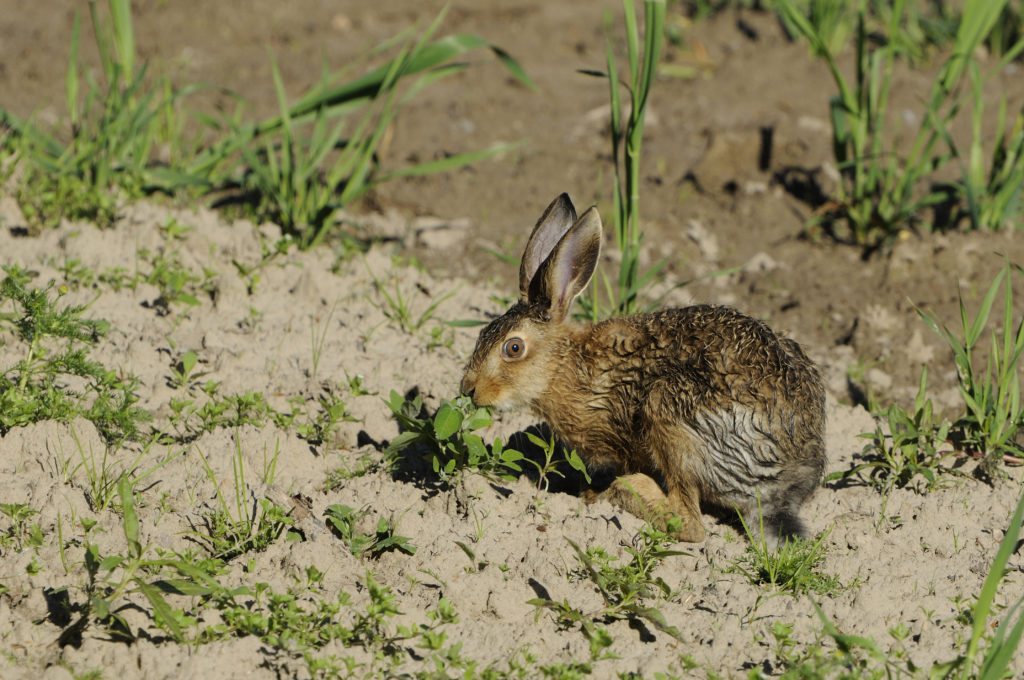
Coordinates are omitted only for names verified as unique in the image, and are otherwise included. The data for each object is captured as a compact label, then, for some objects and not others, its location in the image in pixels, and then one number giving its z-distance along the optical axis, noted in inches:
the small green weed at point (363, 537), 298.7
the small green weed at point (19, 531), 283.7
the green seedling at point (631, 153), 375.2
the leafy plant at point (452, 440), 315.9
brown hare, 327.9
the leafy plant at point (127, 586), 252.1
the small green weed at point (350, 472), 331.9
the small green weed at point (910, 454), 348.2
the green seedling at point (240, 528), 292.8
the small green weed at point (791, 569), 297.0
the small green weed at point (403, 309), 419.2
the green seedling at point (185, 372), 359.6
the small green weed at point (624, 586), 275.4
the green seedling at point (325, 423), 348.2
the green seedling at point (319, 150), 466.3
